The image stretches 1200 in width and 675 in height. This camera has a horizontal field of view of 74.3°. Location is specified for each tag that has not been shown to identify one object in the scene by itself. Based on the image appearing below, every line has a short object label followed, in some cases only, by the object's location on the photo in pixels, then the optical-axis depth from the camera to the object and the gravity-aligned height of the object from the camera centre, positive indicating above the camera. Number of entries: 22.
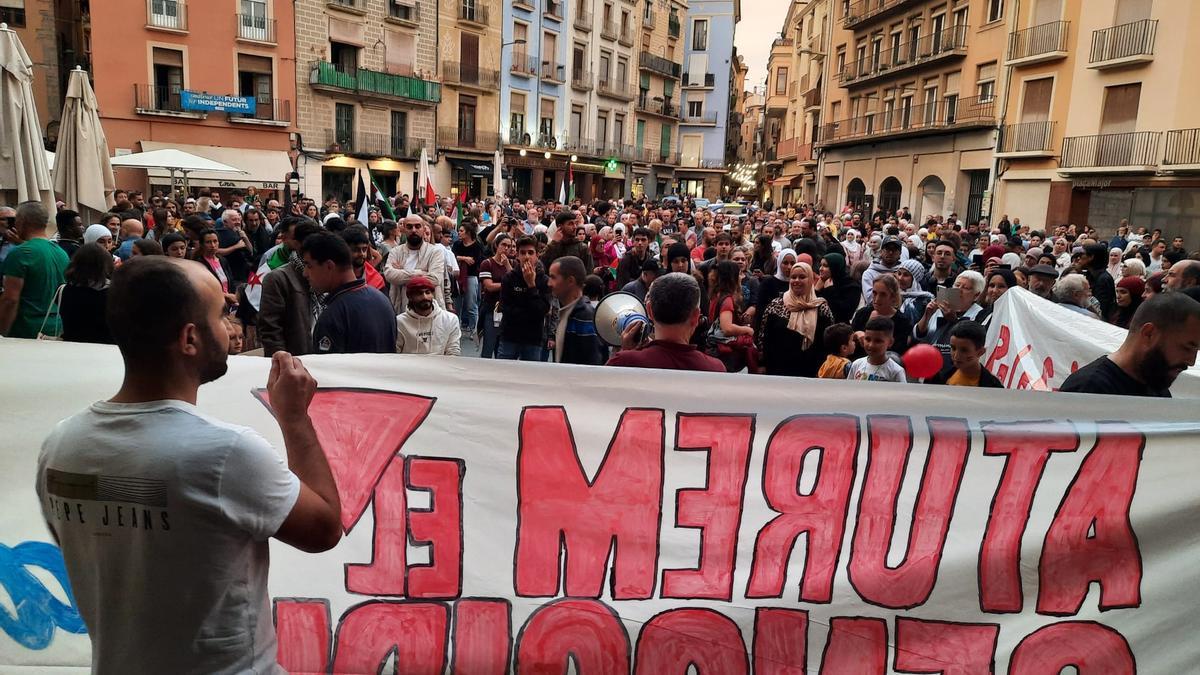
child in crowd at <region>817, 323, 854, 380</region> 4.77 -0.74
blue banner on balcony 27.38 +3.19
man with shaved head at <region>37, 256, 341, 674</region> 1.48 -0.58
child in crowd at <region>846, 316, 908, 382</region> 4.48 -0.72
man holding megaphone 3.27 -0.46
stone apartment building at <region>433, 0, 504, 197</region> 35.72 +5.22
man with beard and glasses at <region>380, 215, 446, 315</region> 7.64 -0.49
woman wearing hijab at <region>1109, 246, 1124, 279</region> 11.90 -0.27
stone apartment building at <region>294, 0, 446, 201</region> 30.52 +4.48
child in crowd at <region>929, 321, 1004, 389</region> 4.13 -0.63
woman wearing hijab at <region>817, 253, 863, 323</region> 6.62 -0.53
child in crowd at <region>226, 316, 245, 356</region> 2.63 -0.52
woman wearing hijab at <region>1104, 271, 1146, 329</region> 6.88 -0.47
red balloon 4.03 -0.66
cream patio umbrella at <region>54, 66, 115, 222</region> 8.43 +0.27
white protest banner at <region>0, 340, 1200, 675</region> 2.76 -1.11
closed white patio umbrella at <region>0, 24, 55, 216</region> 7.15 +0.49
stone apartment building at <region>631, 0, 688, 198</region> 50.25 +7.83
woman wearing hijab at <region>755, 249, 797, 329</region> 6.72 -0.56
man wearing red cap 4.94 -0.75
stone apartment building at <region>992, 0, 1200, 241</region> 20.09 +3.39
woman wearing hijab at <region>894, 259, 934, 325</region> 7.00 -0.59
